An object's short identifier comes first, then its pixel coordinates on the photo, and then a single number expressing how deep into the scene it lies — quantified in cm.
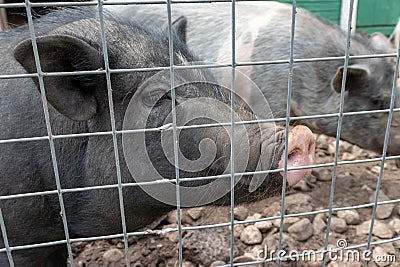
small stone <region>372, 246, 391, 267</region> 242
